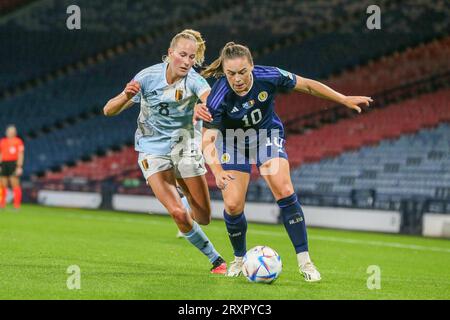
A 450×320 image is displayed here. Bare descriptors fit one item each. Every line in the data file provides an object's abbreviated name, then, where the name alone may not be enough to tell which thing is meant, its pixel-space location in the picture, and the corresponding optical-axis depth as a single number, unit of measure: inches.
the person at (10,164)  1505.9
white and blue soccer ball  566.6
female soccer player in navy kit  573.9
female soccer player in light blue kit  605.3
